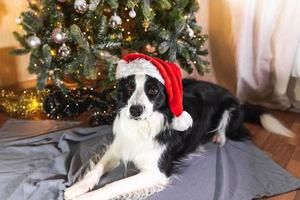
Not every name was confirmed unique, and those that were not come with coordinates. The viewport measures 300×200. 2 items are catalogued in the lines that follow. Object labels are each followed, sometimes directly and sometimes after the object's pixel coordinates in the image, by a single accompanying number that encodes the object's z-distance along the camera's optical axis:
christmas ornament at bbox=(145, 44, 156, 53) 2.46
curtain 2.73
